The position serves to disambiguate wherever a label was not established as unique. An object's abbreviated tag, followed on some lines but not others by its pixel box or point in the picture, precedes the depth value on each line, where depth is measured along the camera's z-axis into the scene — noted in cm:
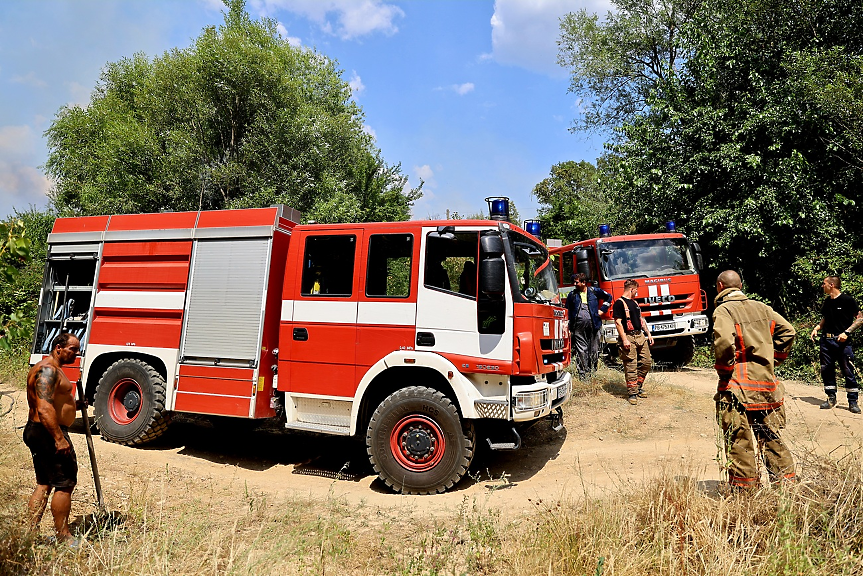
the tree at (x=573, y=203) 2144
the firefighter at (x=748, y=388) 432
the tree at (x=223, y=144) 1717
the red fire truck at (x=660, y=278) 1077
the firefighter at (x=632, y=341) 821
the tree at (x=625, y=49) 1795
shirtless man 409
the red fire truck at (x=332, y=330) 543
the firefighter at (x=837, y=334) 770
